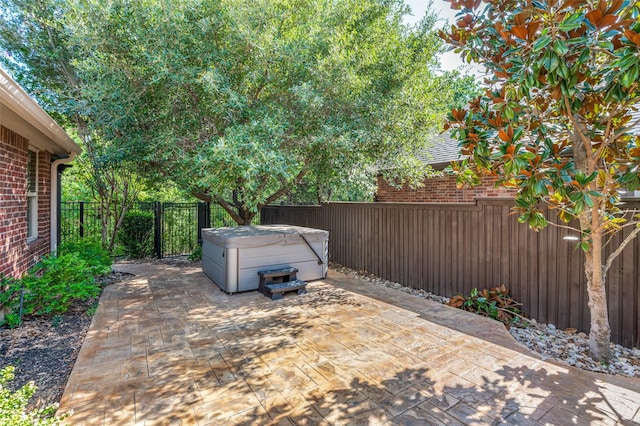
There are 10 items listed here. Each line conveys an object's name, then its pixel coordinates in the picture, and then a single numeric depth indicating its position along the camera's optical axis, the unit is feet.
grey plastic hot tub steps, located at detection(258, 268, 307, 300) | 17.13
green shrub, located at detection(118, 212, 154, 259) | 29.32
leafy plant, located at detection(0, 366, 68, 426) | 5.09
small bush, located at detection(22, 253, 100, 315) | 12.86
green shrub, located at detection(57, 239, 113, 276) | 17.58
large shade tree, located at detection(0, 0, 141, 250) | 20.71
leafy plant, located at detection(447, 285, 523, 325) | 14.46
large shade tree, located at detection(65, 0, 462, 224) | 16.05
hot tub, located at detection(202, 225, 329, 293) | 17.90
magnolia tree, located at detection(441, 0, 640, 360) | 8.43
